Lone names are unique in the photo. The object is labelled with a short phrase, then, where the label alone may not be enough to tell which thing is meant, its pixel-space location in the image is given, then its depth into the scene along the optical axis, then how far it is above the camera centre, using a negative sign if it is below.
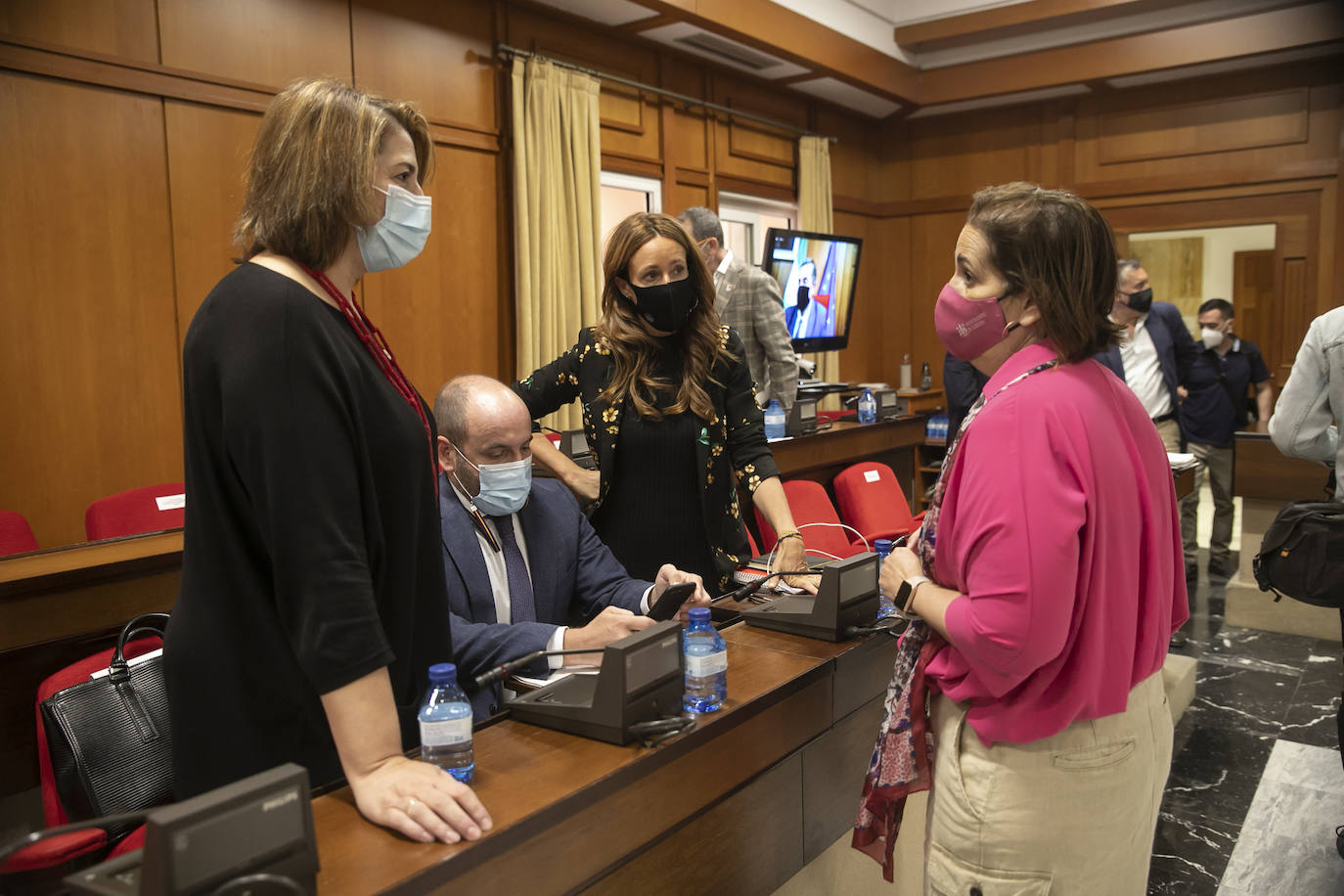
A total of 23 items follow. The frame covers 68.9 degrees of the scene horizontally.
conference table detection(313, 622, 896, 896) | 1.09 -0.57
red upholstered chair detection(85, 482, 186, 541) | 2.97 -0.42
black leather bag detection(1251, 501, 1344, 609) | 2.44 -0.49
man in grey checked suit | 4.59 +0.22
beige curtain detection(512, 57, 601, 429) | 4.96 +0.83
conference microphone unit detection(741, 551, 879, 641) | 1.81 -0.46
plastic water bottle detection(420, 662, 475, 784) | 1.19 -0.43
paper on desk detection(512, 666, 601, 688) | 1.57 -0.51
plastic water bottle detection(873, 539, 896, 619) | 2.01 -0.50
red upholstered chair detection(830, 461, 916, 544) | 3.78 -0.54
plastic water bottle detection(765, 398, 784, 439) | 4.37 -0.25
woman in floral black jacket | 2.29 -0.11
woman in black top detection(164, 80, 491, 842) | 1.02 -0.13
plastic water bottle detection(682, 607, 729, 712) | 1.48 -0.46
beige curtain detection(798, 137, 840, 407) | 7.18 +1.29
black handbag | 1.44 -0.55
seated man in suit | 1.69 -0.37
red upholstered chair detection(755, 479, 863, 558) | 3.35 -0.51
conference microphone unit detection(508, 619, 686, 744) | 1.32 -0.46
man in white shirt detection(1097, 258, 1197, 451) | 5.29 +0.05
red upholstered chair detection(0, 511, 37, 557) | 2.89 -0.46
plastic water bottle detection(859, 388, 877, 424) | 5.18 -0.23
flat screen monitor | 5.93 +0.54
